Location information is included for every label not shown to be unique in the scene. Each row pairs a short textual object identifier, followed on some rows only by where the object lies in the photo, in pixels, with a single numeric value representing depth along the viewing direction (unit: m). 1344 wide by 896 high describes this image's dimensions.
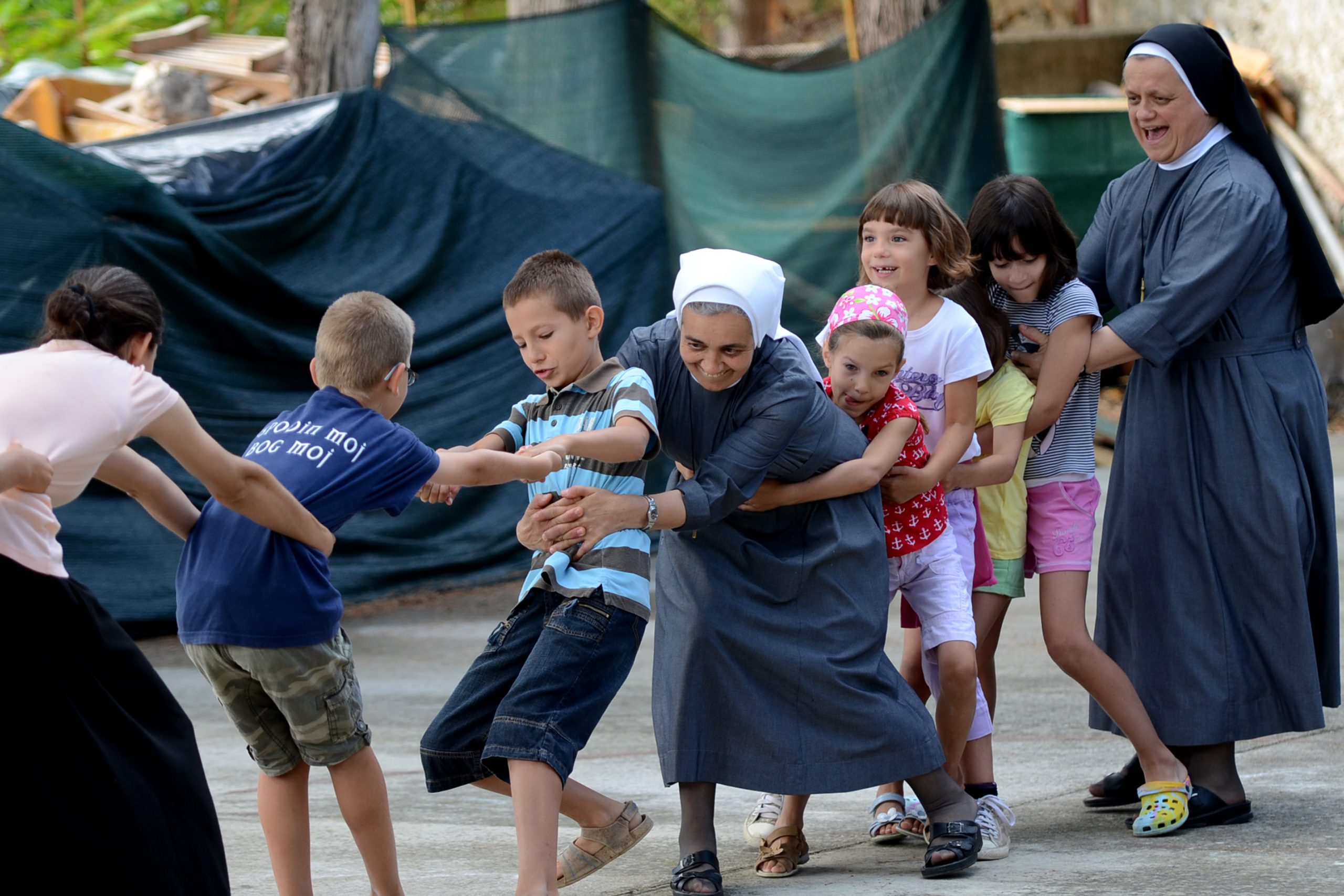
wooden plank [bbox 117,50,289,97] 22.27
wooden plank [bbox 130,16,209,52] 26.39
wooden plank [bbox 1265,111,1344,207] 23.39
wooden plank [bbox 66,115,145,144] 18.66
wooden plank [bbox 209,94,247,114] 21.37
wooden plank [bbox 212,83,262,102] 22.41
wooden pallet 22.53
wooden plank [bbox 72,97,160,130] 18.98
